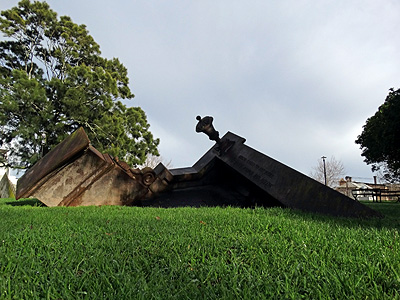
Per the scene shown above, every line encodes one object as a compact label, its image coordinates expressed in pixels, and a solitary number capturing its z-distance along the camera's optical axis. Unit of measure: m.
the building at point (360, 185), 47.78
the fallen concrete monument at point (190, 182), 4.51
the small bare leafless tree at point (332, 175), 47.97
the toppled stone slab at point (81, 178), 5.06
